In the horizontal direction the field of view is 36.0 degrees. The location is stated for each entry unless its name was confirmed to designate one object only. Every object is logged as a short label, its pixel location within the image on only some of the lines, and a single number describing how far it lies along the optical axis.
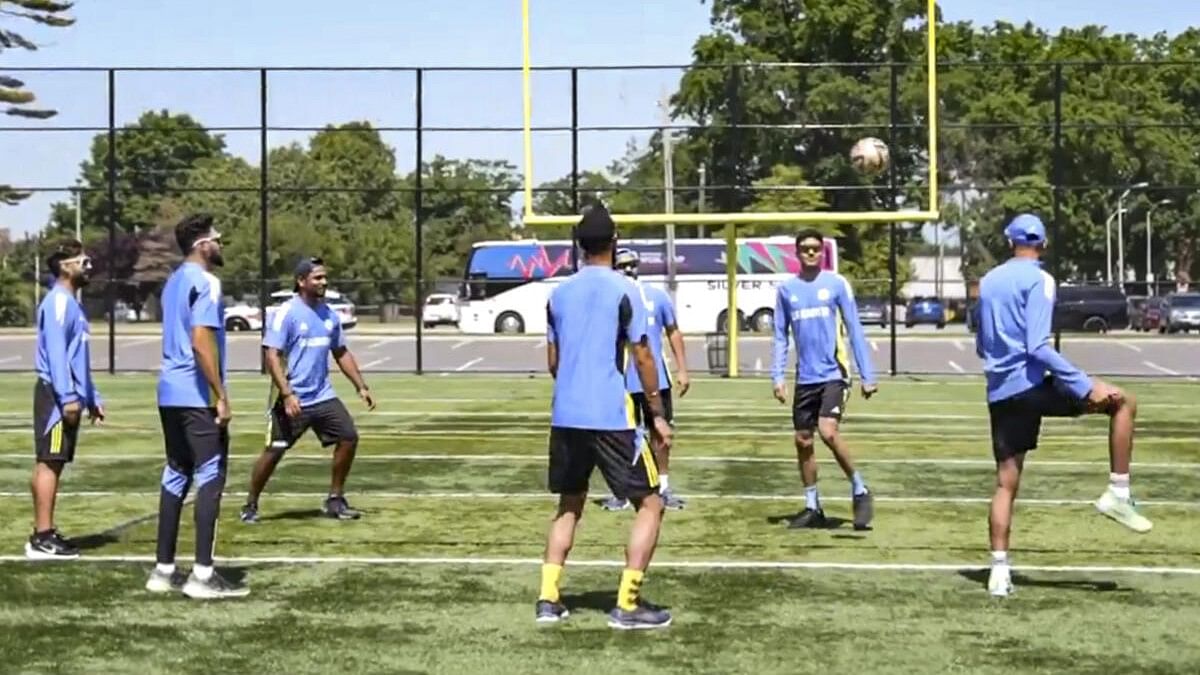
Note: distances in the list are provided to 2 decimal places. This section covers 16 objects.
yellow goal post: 24.20
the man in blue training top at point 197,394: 8.91
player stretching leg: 8.84
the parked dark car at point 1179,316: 52.66
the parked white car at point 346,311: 47.23
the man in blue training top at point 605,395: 8.03
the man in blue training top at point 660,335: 12.03
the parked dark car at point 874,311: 38.56
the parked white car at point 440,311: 52.97
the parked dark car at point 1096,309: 49.47
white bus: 46.56
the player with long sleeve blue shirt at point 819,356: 11.34
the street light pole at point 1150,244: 75.69
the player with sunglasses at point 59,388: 10.02
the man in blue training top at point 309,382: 11.75
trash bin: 32.03
